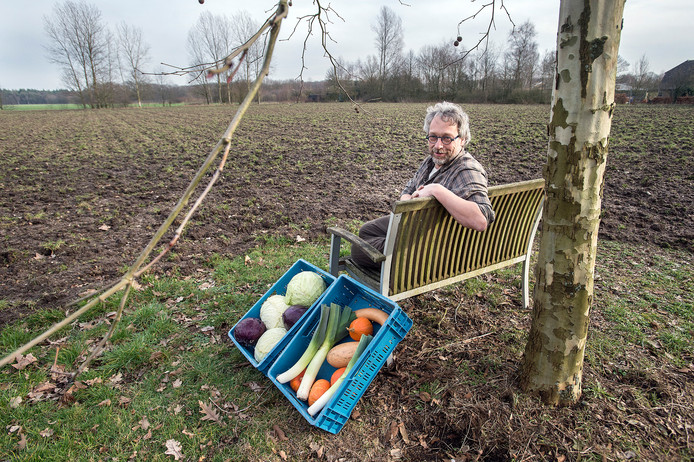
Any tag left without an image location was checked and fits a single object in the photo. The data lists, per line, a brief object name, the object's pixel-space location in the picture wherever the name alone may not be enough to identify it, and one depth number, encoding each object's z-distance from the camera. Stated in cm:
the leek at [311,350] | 247
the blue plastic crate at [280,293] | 267
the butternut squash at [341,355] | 249
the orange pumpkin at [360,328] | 257
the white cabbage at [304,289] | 299
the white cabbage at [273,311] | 296
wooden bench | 254
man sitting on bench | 255
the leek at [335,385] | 226
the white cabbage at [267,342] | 273
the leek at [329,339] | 241
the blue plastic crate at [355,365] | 225
